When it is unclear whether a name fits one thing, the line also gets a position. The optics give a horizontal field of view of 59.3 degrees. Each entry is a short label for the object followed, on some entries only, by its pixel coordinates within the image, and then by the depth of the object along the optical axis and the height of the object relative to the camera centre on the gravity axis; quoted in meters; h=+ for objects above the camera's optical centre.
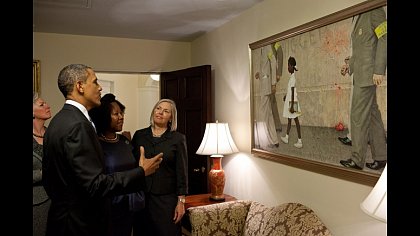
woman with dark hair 2.50 -0.28
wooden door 3.83 +0.03
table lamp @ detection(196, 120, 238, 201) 3.27 -0.32
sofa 2.33 -0.77
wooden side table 3.15 -0.79
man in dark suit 1.59 -0.25
